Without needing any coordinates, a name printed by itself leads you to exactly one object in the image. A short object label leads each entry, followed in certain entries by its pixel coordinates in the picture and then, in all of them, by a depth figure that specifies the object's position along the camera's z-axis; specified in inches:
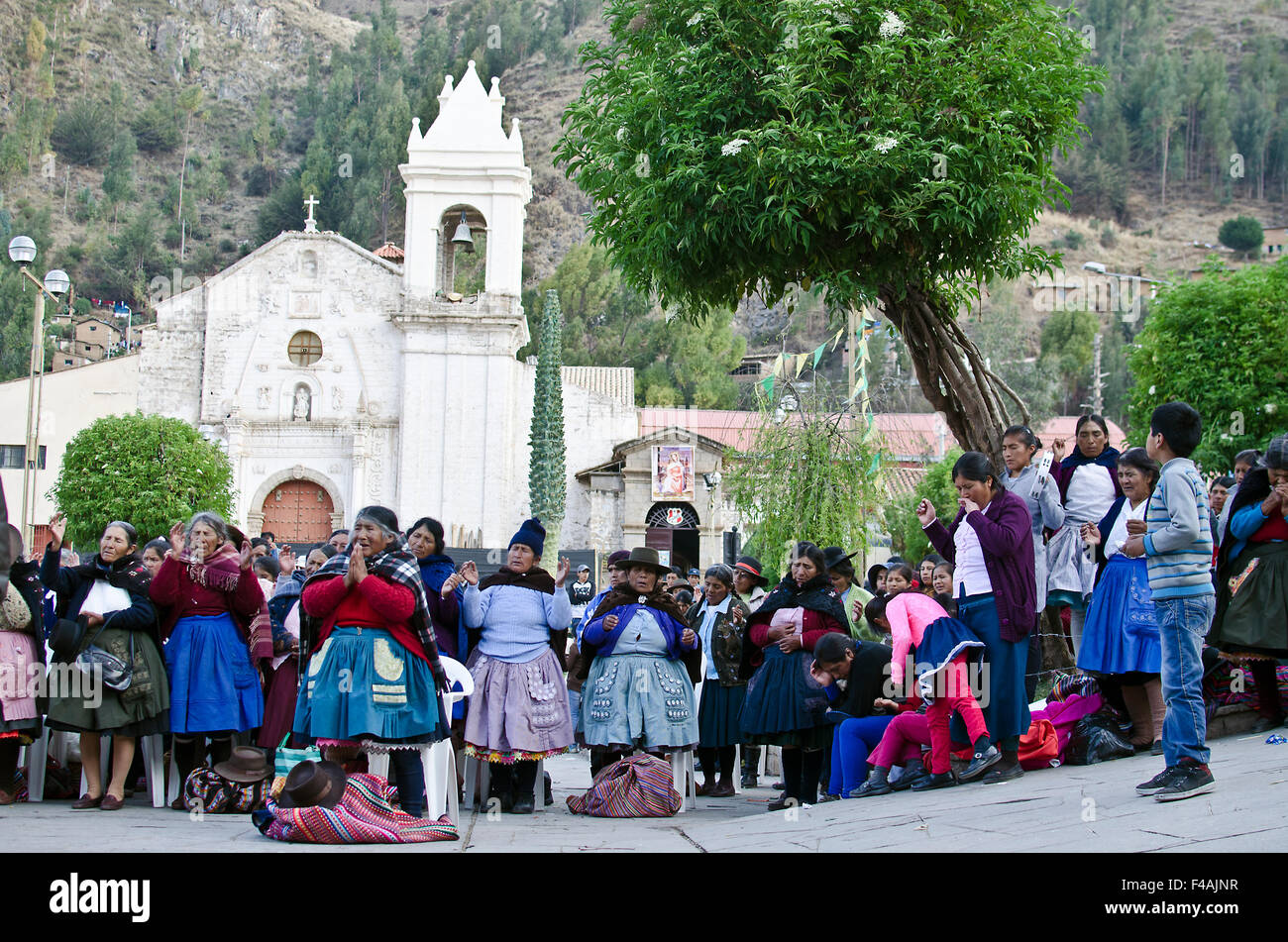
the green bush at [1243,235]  3560.5
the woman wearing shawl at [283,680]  322.3
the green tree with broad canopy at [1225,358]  1078.4
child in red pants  266.4
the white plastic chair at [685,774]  327.9
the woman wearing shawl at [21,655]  293.4
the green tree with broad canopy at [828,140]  352.5
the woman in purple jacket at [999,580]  267.4
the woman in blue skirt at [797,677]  313.7
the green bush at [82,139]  4077.3
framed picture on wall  1471.5
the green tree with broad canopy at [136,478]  1283.2
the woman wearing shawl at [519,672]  306.3
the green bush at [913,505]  1542.8
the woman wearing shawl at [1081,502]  326.3
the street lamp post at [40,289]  839.7
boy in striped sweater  220.7
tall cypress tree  1440.7
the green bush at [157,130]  4215.1
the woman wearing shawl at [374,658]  245.1
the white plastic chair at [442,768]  263.2
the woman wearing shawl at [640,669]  319.6
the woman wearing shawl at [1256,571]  270.4
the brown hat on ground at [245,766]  291.4
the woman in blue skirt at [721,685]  360.2
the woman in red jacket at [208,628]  301.9
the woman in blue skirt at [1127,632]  282.4
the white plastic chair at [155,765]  313.9
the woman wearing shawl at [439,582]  307.6
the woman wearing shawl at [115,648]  297.3
